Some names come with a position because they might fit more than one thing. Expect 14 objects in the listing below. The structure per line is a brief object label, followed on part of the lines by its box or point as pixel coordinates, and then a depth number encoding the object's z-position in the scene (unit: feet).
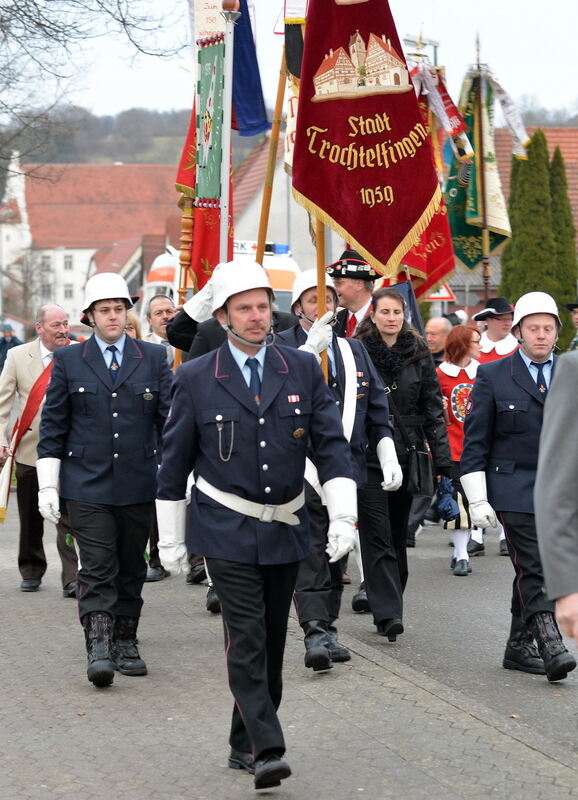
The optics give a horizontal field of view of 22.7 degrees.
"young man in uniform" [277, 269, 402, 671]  23.49
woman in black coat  25.95
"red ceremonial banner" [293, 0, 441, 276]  23.80
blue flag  36.35
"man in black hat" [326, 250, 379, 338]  28.55
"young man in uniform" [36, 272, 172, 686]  23.38
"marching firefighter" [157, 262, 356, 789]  17.28
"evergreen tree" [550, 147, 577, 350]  118.52
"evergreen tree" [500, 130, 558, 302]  116.98
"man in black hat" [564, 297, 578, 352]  42.34
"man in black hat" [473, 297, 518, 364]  39.63
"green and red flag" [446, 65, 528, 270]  52.06
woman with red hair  37.78
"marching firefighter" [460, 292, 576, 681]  23.41
